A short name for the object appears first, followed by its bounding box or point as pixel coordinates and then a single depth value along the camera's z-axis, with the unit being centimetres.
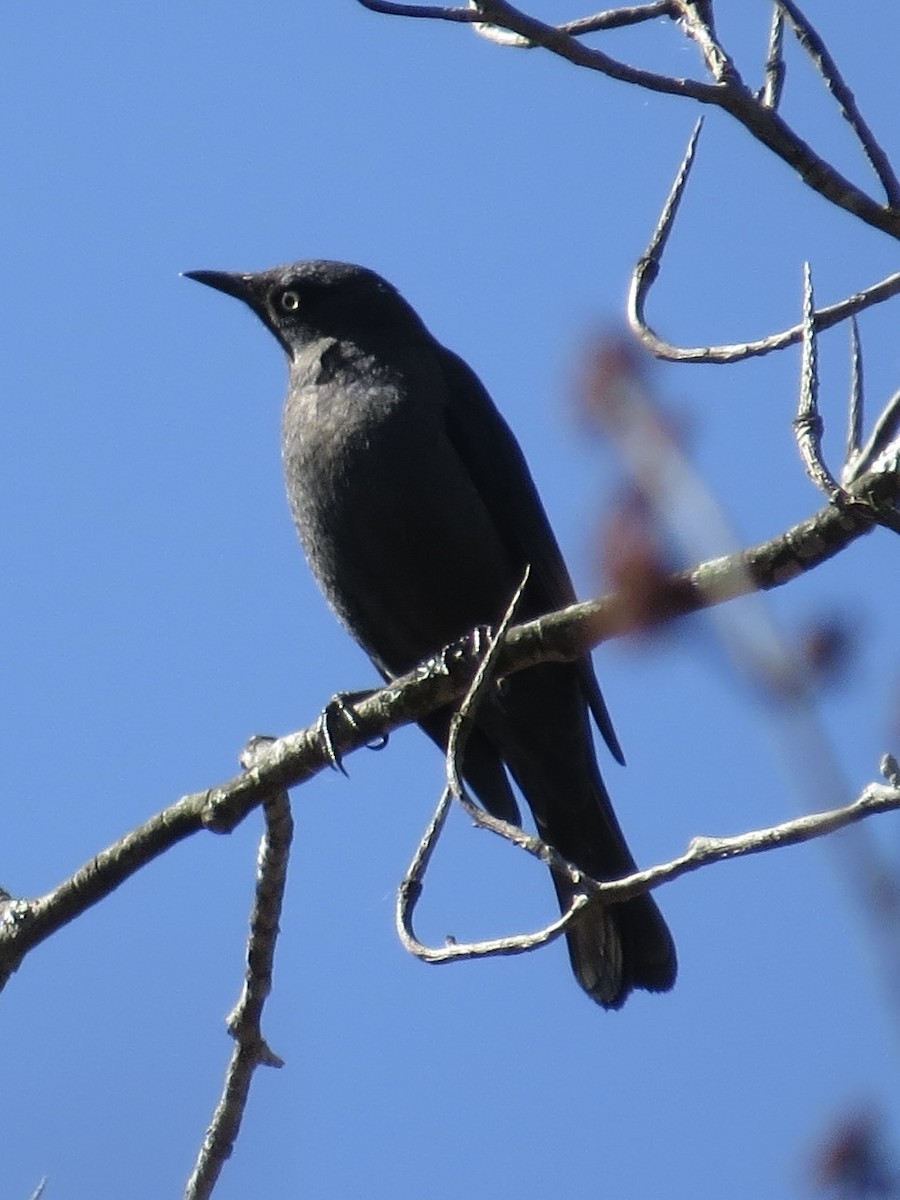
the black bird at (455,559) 1045
